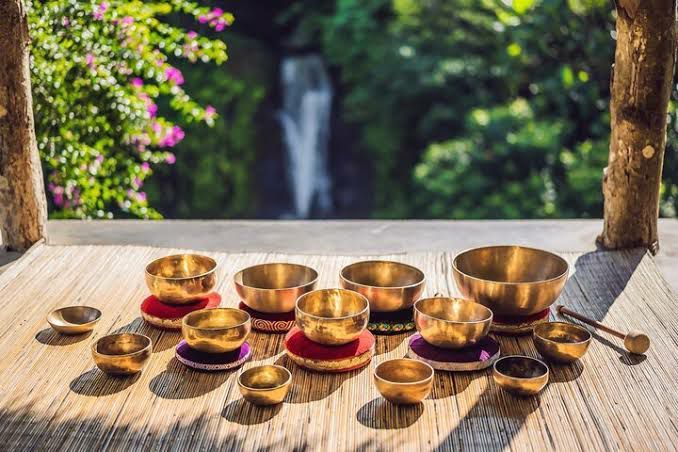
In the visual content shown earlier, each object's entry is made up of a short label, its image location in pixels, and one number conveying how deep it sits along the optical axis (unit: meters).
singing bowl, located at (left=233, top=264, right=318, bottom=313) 2.12
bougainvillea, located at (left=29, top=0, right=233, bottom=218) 3.29
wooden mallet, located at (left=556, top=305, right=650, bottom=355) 2.02
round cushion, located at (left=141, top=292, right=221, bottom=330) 2.16
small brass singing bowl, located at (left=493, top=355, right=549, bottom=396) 1.79
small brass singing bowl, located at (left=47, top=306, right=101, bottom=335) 2.15
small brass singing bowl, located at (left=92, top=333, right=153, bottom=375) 1.89
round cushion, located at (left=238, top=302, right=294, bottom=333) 2.13
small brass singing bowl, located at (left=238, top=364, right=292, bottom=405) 1.75
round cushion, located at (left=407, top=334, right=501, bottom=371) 1.92
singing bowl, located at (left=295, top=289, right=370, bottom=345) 1.91
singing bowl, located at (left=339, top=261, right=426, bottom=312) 2.12
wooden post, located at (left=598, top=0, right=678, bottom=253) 2.54
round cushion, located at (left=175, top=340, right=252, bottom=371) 1.94
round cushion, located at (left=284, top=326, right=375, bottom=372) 1.93
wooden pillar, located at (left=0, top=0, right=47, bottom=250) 2.61
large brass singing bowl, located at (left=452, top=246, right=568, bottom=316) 2.08
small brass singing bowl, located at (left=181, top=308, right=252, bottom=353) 1.93
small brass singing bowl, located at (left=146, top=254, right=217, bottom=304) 2.15
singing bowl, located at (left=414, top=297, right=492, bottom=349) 1.91
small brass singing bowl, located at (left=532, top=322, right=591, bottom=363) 1.95
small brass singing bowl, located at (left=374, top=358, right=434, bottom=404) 1.74
